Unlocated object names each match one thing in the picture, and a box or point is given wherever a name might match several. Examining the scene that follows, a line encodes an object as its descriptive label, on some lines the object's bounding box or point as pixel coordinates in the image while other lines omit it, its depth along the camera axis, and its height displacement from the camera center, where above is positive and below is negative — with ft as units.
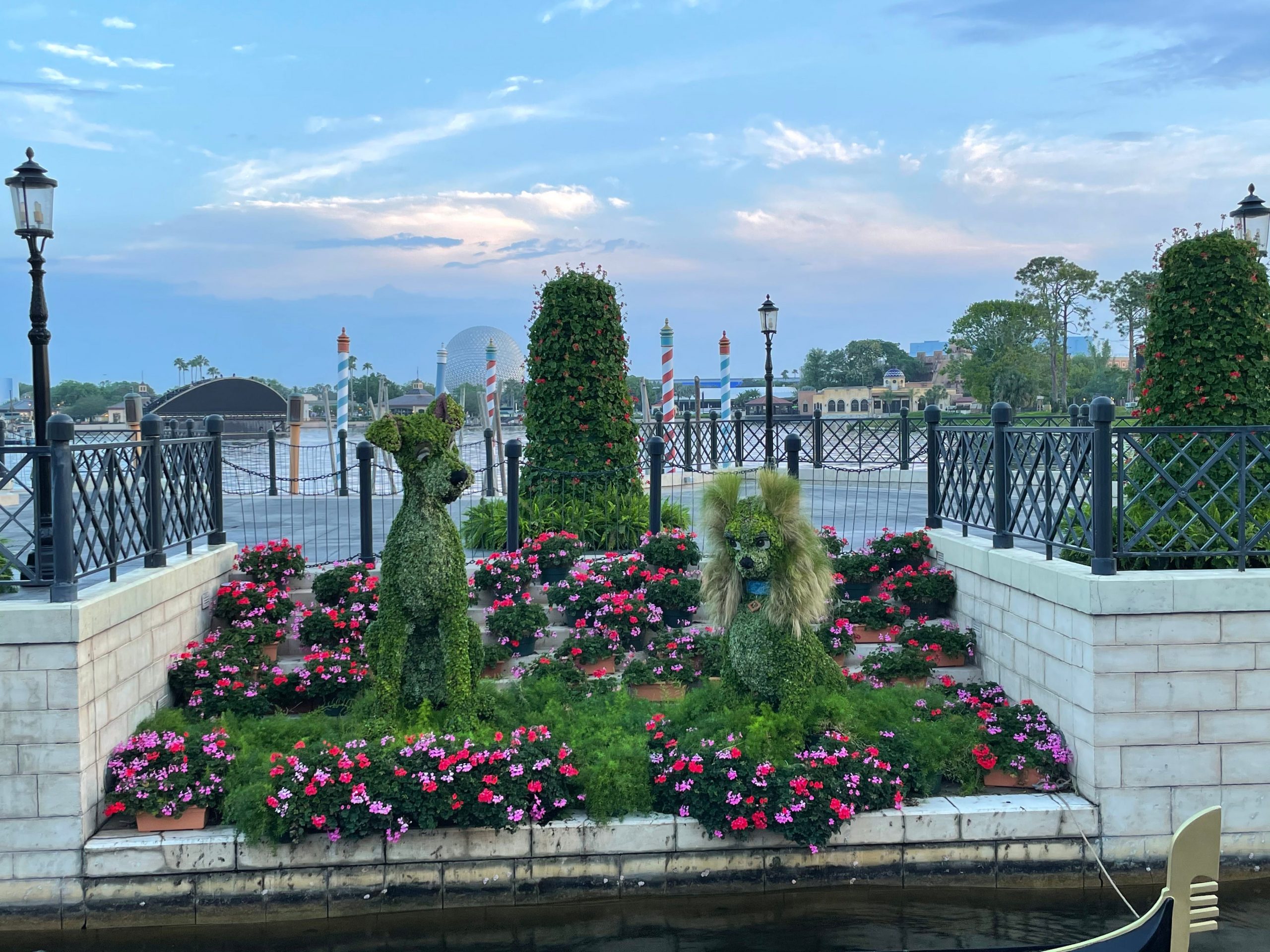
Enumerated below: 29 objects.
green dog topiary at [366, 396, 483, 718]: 18.76 -2.77
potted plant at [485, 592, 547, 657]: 24.64 -4.66
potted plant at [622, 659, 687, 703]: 22.82 -5.76
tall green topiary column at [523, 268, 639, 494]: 32.76 +2.05
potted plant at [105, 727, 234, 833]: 17.76 -6.33
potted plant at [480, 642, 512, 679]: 23.89 -5.45
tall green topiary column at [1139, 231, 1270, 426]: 20.74 +2.33
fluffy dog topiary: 18.90 -2.89
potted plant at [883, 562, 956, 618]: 25.46 -3.97
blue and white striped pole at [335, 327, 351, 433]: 67.77 +4.23
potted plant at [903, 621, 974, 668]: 23.85 -5.06
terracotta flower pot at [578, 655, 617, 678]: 23.95 -5.59
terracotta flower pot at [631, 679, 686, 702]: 22.84 -5.99
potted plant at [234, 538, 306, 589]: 26.76 -3.28
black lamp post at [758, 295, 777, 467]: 71.72 +9.48
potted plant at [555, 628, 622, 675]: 23.84 -5.23
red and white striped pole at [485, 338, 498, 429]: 78.23 +5.71
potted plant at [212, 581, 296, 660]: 24.25 -4.34
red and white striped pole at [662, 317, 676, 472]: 76.23 +6.22
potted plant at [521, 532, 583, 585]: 28.43 -3.30
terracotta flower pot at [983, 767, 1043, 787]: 19.22 -6.87
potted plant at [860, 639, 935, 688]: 23.12 -5.51
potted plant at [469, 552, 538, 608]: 26.84 -3.74
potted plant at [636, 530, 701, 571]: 27.73 -3.15
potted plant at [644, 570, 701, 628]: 25.75 -4.15
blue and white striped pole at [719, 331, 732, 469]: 83.76 +6.77
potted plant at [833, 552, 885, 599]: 27.35 -3.76
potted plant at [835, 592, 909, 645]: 25.52 -4.76
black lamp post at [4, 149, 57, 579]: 26.66 +6.28
